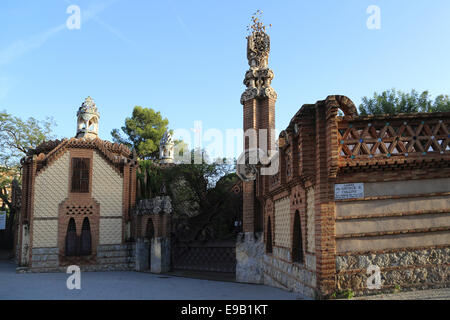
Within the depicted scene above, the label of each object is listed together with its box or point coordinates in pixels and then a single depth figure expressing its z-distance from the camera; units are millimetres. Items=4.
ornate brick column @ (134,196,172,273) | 17641
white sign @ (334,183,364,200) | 7410
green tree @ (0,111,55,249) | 29984
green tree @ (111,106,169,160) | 40781
